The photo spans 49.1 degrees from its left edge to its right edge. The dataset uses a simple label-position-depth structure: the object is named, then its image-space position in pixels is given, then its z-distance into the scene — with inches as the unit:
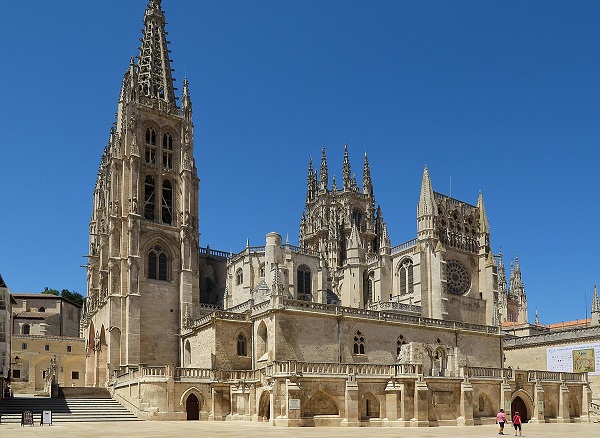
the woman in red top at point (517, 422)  1118.5
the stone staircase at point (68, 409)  1379.2
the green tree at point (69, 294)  3907.5
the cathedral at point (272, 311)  1408.7
